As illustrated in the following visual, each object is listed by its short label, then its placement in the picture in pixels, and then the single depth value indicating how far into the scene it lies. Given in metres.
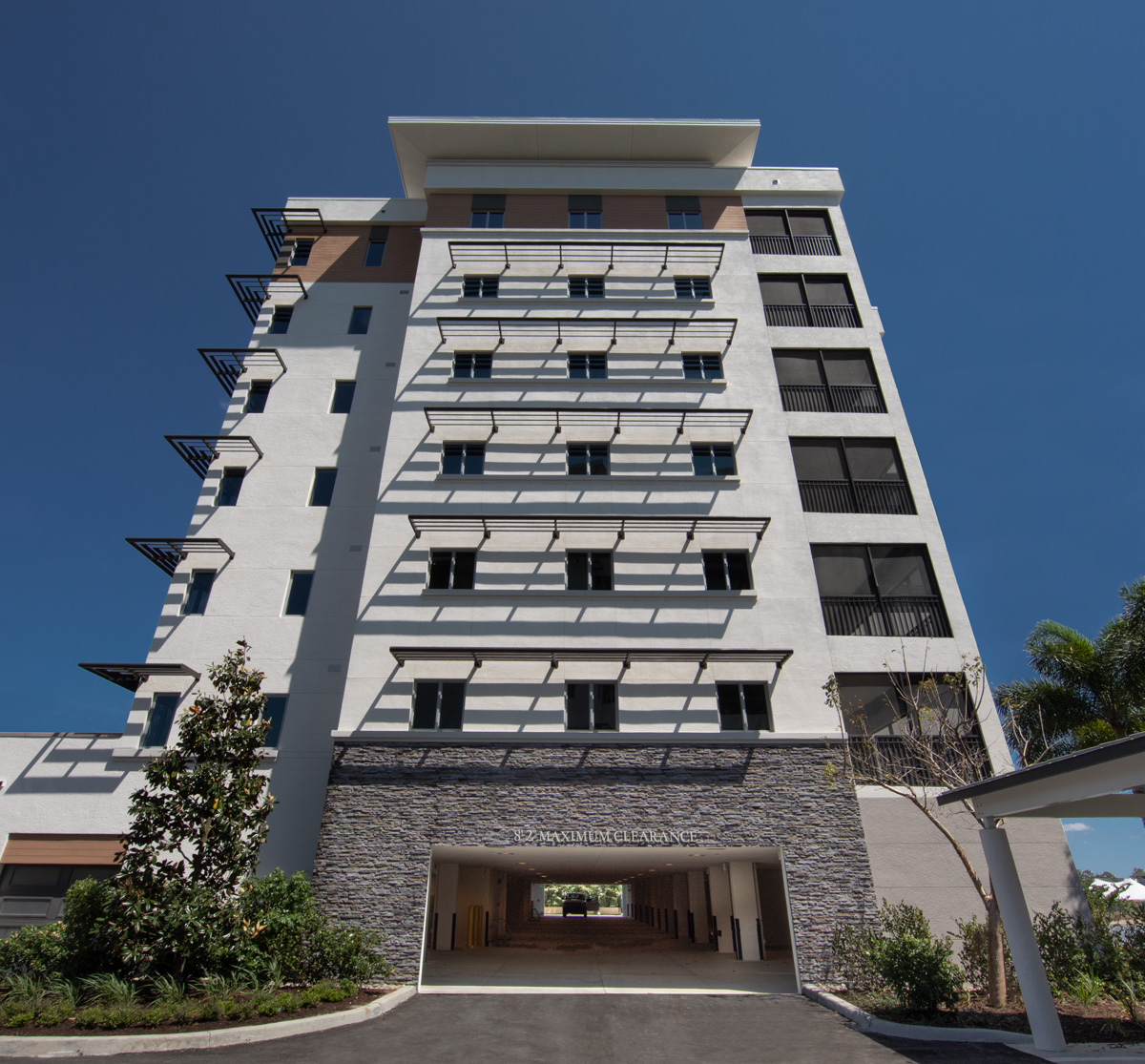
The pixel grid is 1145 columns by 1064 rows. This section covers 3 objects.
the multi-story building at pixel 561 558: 18.55
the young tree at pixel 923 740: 16.28
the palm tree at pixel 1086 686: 23.73
